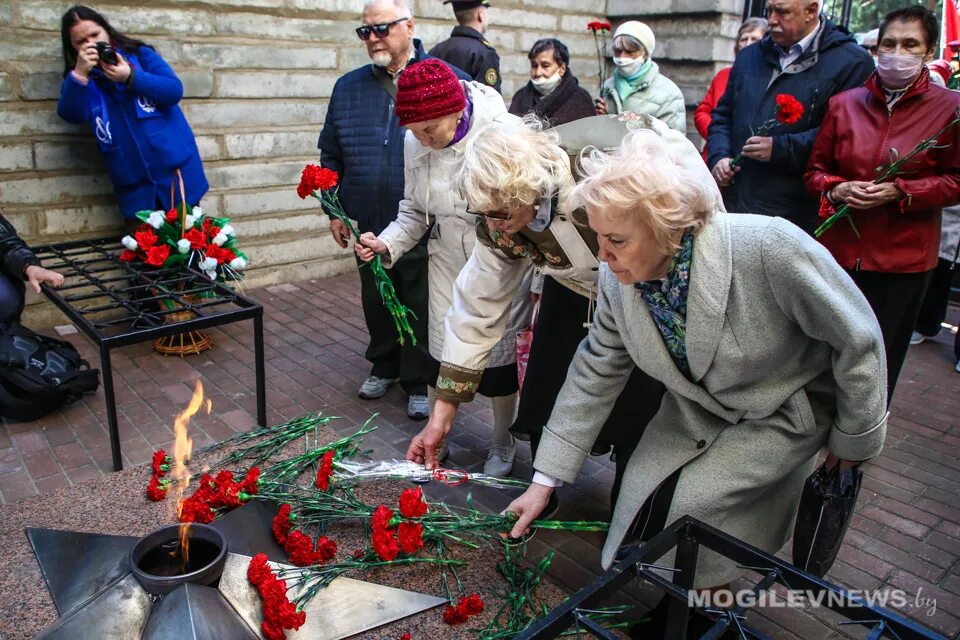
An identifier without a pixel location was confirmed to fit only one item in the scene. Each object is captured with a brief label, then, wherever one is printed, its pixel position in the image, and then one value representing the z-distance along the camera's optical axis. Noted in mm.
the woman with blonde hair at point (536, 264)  2139
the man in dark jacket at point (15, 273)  3289
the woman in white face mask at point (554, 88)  5055
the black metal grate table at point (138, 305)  2861
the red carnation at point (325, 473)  2496
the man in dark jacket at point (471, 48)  4828
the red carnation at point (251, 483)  2484
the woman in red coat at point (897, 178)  3371
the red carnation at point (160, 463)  2711
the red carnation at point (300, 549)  2170
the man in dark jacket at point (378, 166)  3941
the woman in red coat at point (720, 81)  5621
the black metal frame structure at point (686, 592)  1466
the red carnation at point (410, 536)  2105
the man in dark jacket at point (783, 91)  3990
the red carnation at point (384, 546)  2115
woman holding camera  4395
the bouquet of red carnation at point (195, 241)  4402
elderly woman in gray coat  1781
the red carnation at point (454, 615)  2039
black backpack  3676
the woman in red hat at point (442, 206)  2826
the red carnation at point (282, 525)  2277
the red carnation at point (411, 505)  2125
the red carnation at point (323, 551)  2211
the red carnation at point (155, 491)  2564
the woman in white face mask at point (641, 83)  5359
